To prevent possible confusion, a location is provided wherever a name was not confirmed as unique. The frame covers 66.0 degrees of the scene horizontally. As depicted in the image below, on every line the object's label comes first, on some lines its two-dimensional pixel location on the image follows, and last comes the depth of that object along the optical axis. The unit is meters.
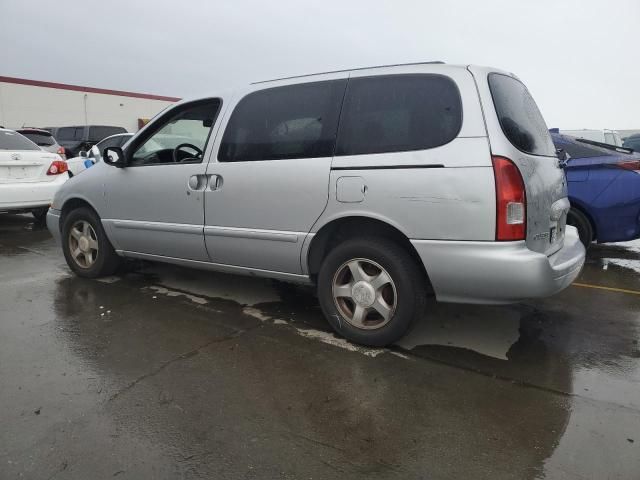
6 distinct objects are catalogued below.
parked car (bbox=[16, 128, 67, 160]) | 11.29
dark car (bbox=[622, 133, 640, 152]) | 17.86
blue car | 5.51
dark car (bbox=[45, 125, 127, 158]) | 16.25
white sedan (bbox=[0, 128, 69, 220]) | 6.98
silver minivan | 2.91
